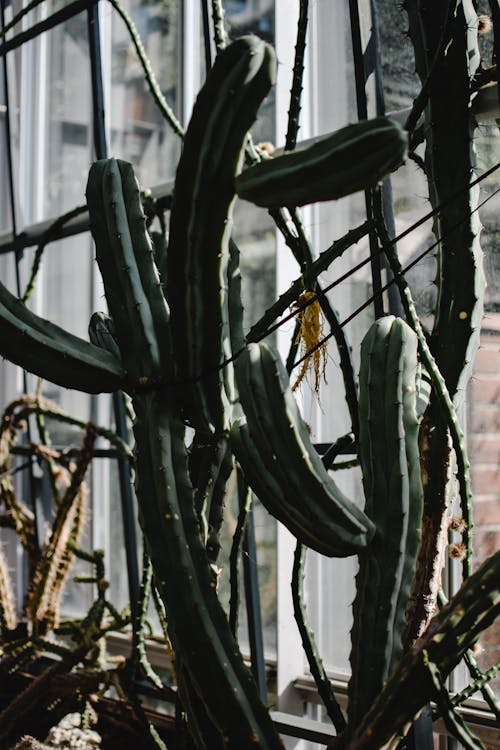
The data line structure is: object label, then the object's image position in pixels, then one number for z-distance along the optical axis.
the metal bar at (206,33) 2.00
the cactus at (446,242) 1.29
